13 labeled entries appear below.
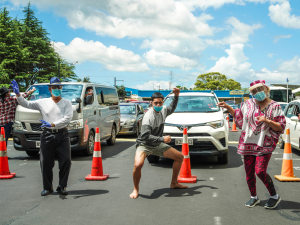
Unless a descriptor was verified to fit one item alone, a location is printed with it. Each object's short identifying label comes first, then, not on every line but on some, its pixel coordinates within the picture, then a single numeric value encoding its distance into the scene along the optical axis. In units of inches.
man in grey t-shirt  190.9
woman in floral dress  165.2
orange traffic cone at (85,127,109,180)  239.5
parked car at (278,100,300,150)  348.2
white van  319.0
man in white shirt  197.3
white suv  273.3
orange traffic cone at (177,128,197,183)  235.1
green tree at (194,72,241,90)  4065.0
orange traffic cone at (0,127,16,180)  248.6
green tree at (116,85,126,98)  3548.2
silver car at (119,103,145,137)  542.6
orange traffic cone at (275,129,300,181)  234.8
